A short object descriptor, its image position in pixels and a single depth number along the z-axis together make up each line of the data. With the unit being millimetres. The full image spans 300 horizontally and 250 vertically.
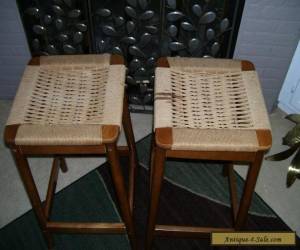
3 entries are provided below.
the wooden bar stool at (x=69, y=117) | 913
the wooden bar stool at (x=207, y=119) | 896
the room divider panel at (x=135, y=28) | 1376
